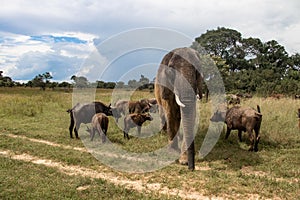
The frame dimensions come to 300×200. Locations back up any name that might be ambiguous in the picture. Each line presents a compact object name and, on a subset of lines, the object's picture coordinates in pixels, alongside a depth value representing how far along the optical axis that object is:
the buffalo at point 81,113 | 11.12
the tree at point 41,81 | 47.47
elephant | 6.81
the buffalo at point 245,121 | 8.68
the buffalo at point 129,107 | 14.00
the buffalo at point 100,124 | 10.17
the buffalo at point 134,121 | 11.06
